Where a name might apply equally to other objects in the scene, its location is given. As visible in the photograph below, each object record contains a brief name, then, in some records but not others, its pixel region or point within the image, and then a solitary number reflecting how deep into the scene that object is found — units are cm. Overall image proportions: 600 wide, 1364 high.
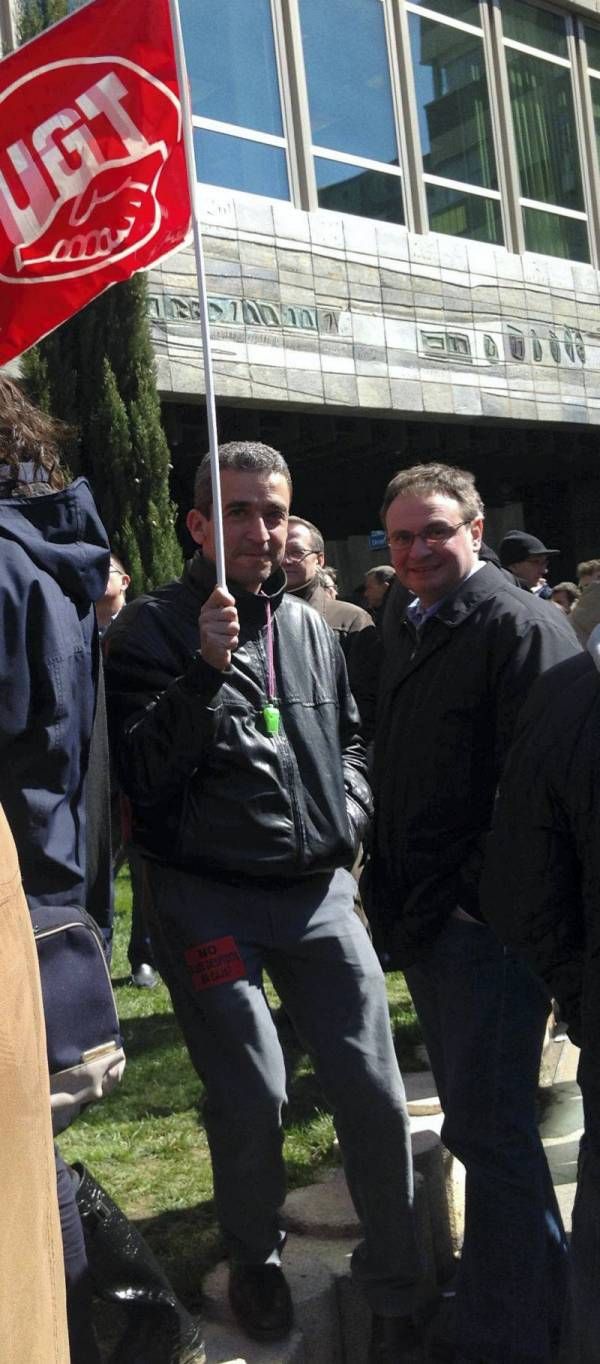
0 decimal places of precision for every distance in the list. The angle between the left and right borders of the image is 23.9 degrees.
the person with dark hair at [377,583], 916
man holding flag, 317
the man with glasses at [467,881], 322
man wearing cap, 973
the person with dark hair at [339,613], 518
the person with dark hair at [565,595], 1237
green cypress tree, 1093
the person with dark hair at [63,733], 257
